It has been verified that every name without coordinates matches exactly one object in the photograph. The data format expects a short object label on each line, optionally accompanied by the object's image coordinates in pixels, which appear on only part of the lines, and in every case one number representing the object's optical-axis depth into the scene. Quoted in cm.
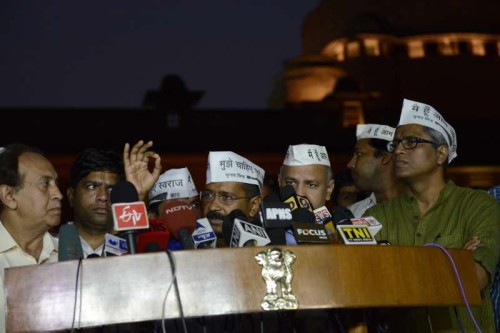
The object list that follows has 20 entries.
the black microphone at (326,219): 273
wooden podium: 198
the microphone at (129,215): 205
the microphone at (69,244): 219
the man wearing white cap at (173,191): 402
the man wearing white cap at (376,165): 447
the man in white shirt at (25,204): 305
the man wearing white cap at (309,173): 383
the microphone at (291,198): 260
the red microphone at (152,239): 216
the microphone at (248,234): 218
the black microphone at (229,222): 231
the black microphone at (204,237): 278
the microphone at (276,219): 220
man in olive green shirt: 283
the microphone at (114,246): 248
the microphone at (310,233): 218
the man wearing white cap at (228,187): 352
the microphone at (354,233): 229
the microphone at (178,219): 265
